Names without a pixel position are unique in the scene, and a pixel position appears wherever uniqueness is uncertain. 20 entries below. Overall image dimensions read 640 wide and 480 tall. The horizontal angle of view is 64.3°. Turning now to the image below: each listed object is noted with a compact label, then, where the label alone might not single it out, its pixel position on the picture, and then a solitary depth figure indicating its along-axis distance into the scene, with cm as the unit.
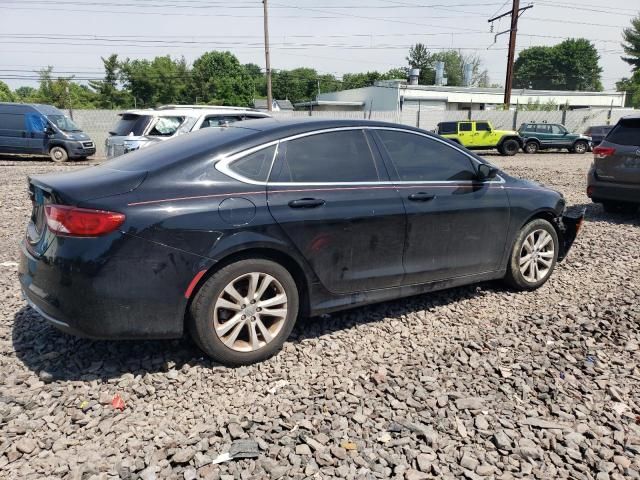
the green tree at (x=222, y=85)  6429
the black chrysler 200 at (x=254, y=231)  286
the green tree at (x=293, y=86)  9400
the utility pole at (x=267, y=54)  3070
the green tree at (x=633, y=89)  6366
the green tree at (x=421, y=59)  10062
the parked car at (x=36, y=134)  1789
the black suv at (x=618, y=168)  741
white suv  1152
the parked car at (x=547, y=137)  2559
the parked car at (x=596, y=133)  2614
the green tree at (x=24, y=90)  8726
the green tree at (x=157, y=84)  6631
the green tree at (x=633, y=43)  7950
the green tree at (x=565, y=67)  10494
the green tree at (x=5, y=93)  5519
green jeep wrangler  2370
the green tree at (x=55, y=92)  5138
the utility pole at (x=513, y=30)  3164
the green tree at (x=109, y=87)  6116
